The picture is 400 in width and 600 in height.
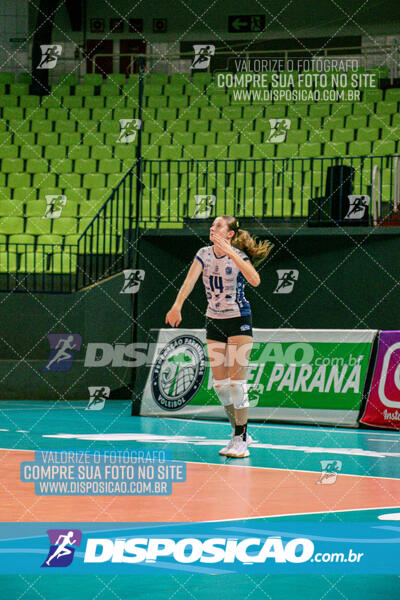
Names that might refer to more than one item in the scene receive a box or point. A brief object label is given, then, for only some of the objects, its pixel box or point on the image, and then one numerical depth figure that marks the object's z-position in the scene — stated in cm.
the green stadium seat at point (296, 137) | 2117
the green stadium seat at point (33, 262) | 1859
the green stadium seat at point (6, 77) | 2576
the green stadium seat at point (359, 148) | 2028
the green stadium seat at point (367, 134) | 2071
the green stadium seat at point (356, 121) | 2159
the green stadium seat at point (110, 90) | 2475
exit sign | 2822
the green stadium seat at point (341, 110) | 2212
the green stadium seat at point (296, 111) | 2205
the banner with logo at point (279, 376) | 1302
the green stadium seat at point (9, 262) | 1881
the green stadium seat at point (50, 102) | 2445
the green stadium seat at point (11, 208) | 2030
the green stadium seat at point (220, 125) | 2220
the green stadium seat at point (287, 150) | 2041
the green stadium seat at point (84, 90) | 2497
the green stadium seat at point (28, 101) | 2448
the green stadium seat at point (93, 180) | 2097
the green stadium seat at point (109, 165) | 2147
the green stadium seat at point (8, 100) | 2456
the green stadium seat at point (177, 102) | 2358
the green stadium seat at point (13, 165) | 2192
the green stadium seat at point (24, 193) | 2095
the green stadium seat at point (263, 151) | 2066
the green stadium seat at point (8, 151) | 2252
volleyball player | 885
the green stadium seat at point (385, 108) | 2180
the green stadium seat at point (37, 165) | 2181
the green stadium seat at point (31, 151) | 2244
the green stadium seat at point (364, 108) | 2208
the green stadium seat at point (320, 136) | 2102
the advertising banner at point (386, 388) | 1260
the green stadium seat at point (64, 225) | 1956
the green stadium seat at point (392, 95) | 2241
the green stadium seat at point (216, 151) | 2100
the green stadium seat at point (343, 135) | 2092
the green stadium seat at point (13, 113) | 2388
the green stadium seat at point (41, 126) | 2336
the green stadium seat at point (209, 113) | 2289
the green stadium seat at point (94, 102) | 2423
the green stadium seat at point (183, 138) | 2197
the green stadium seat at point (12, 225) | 1986
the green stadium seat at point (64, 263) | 1870
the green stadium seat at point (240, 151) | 2095
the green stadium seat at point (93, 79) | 2583
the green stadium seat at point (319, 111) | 2202
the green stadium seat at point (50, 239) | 1916
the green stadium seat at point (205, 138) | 2188
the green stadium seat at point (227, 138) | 2162
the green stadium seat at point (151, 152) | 2134
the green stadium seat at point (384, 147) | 1990
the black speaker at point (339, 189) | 1594
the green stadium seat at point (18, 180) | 2142
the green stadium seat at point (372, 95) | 2259
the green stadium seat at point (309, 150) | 2025
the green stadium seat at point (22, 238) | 1930
